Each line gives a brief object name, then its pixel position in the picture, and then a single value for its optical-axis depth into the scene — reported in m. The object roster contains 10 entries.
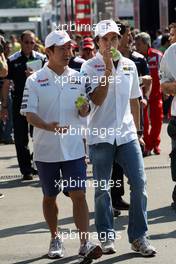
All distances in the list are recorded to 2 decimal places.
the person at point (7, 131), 15.60
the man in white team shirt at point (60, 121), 6.50
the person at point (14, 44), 24.57
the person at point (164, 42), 20.52
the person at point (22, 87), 10.68
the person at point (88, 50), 12.69
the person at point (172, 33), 8.42
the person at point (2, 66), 8.67
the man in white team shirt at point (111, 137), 6.61
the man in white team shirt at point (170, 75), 7.89
